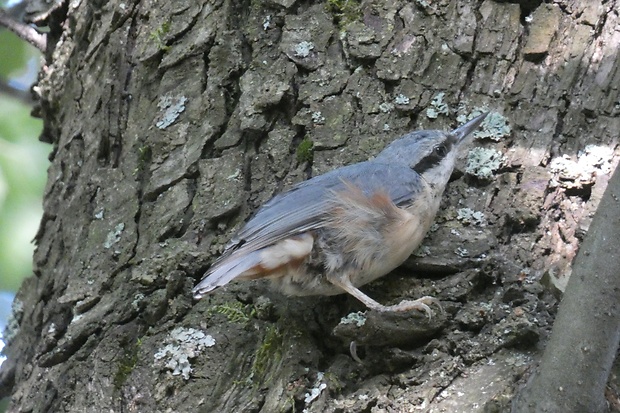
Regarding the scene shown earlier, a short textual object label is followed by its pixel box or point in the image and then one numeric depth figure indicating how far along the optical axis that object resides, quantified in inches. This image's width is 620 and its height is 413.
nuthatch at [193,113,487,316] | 196.7
